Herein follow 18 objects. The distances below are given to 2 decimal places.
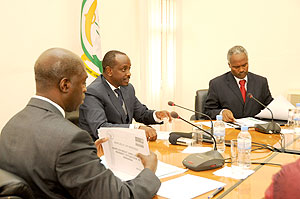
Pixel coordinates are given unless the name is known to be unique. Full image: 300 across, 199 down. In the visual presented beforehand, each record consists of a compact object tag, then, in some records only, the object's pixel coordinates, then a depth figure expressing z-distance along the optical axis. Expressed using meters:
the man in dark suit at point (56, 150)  1.16
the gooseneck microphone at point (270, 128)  2.50
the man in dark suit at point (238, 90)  3.32
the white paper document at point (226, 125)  2.71
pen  1.34
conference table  1.41
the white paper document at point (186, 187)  1.38
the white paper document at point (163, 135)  2.43
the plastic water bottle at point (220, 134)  2.12
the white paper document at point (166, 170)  1.63
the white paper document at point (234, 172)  1.59
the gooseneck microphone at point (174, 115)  2.39
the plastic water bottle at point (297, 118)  2.69
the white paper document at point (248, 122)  2.77
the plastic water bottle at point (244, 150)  1.72
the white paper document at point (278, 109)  2.87
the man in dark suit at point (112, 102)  2.46
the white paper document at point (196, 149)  2.06
